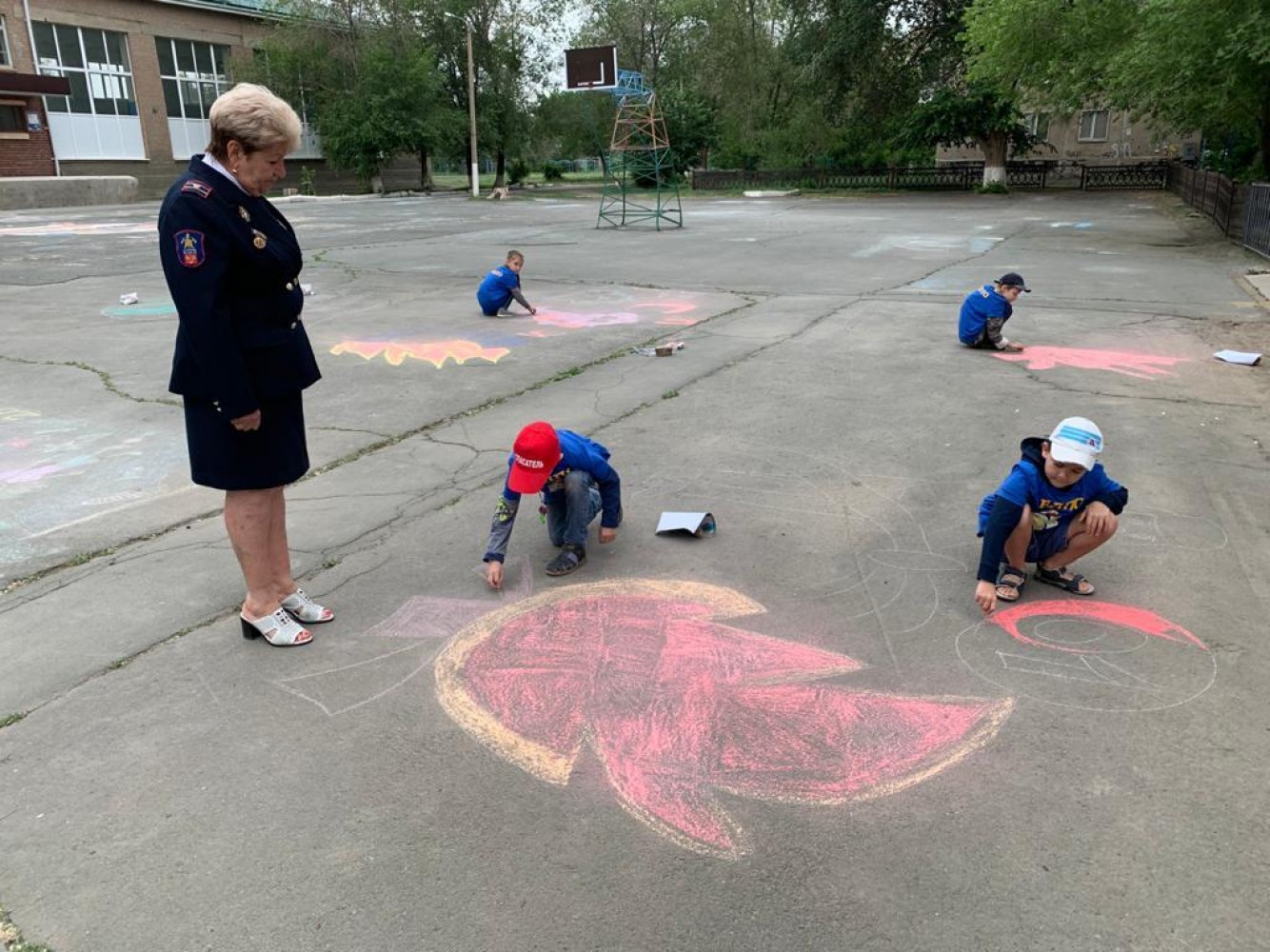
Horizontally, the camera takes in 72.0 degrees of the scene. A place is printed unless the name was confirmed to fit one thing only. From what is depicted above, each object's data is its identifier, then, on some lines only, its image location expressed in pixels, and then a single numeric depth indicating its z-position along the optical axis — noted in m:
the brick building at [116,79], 35.91
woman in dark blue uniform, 2.78
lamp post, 37.88
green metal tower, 22.03
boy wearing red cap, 3.48
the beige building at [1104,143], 43.09
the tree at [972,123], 34.81
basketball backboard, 28.17
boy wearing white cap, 3.44
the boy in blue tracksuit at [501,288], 9.91
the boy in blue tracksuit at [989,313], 7.82
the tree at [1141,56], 14.11
